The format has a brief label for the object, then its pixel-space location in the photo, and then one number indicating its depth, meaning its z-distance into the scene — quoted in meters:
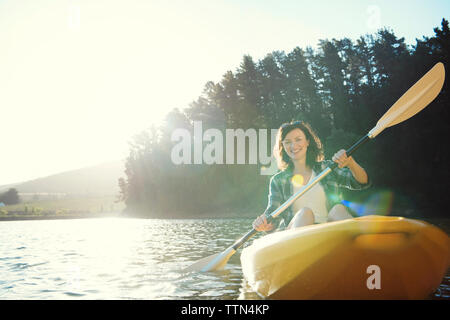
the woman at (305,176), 3.53
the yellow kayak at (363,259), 2.45
